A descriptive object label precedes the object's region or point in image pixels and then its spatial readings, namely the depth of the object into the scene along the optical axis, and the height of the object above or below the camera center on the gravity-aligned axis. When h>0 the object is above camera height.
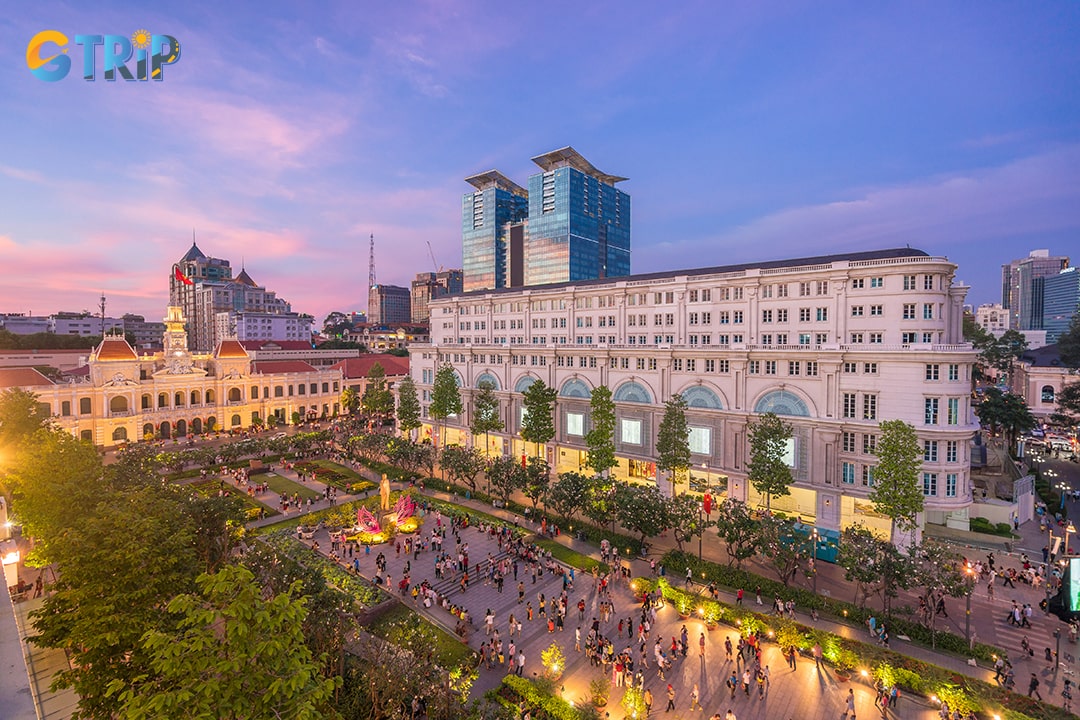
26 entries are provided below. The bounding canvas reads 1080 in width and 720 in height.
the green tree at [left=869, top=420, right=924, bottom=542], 36.44 -9.70
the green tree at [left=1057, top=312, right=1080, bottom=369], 66.06 -0.60
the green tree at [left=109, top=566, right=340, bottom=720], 11.35 -7.49
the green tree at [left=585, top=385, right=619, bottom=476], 52.62 -9.64
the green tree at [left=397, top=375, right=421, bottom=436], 75.75 -9.32
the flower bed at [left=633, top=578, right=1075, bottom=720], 23.50 -16.94
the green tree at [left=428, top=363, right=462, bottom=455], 71.38 -7.19
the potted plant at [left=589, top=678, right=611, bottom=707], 24.62 -17.18
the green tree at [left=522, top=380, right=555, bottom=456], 60.03 -8.26
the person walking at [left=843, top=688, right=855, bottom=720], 23.05 -16.88
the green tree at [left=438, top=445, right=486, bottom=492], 54.34 -12.77
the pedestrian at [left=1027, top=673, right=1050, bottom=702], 25.18 -17.31
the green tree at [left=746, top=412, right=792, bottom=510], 43.38 -10.08
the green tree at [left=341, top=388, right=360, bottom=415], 104.97 -11.36
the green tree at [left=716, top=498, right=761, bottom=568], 36.12 -13.56
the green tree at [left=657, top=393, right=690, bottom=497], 49.03 -9.40
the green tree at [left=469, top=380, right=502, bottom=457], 66.56 -9.24
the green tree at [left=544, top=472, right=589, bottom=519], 44.59 -13.20
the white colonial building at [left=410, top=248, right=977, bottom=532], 42.69 -2.23
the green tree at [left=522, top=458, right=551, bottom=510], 48.41 -13.01
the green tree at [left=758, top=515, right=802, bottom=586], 34.62 -14.10
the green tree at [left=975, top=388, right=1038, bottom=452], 61.66 -8.88
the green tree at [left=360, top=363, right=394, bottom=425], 88.19 -8.88
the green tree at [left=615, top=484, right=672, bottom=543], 39.50 -13.24
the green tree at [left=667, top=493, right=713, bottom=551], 38.53 -13.27
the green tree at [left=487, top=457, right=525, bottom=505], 50.41 -13.02
